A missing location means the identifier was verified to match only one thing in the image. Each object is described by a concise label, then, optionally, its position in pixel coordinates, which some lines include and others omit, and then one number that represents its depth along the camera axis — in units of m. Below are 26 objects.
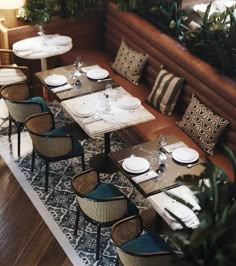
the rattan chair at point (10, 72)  6.52
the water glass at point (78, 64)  6.09
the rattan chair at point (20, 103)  5.71
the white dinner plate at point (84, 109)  5.37
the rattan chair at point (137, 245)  3.94
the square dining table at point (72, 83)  5.78
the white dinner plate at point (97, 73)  6.07
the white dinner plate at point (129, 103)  5.49
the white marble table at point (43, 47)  6.44
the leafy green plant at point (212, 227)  3.25
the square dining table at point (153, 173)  4.52
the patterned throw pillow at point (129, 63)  6.48
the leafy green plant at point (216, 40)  5.37
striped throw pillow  5.86
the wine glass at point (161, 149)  4.82
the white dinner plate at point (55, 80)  5.91
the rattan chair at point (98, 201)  4.42
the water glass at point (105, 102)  5.46
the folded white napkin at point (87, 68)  6.21
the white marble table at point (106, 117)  5.23
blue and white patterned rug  4.86
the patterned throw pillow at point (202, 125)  5.26
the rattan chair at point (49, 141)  5.21
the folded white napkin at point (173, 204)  4.17
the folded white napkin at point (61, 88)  5.84
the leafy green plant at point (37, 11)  6.79
